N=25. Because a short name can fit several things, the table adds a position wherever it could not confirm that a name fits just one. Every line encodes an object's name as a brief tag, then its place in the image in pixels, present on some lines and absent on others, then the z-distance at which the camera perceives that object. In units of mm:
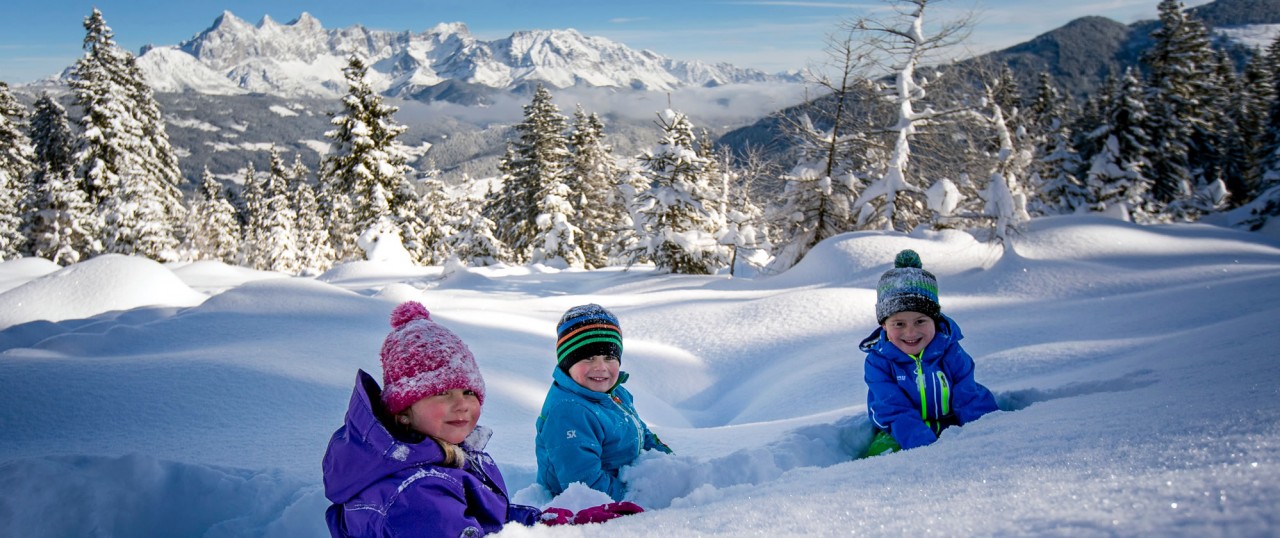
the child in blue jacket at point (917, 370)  3334
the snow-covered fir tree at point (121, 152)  24141
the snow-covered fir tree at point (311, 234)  39809
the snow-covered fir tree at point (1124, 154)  26005
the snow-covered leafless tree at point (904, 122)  13609
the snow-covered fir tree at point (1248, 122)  30328
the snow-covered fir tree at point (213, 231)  37875
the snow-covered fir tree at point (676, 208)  18672
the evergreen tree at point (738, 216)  18406
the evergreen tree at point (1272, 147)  22875
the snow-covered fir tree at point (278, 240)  36094
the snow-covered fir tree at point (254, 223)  37250
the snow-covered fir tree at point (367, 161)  24234
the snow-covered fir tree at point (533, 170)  27625
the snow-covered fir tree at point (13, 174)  26016
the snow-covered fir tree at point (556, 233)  26297
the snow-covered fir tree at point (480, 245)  28203
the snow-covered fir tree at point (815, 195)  15578
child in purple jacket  1886
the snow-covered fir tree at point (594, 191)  30516
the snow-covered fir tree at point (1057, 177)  27594
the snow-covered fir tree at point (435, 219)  33406
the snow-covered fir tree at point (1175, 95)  26281
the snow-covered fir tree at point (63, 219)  25906
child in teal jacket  2867
